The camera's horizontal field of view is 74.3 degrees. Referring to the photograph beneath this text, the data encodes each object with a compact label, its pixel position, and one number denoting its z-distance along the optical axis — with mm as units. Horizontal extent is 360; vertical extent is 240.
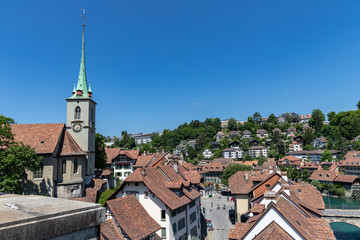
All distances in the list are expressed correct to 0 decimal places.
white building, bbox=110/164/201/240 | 24906
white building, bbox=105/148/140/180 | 69062
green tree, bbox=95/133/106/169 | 54406
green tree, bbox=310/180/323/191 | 75875
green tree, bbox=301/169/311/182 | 83569
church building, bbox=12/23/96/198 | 34594
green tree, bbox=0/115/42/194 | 26312
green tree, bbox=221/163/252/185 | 74294
